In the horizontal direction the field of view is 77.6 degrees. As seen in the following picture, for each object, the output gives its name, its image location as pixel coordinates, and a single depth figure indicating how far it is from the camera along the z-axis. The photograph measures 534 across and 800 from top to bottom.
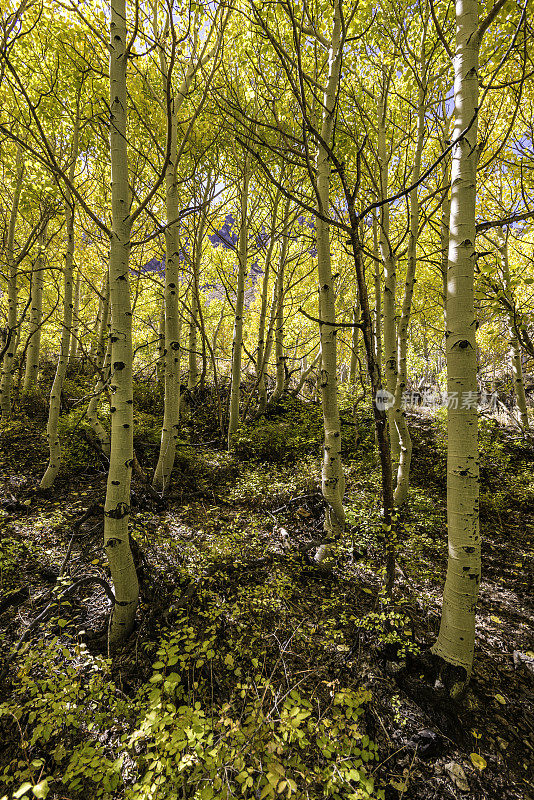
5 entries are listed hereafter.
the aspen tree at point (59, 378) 4.89
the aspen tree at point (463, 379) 2.07
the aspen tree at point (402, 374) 4.28
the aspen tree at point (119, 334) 2.43
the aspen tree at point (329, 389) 3.55
